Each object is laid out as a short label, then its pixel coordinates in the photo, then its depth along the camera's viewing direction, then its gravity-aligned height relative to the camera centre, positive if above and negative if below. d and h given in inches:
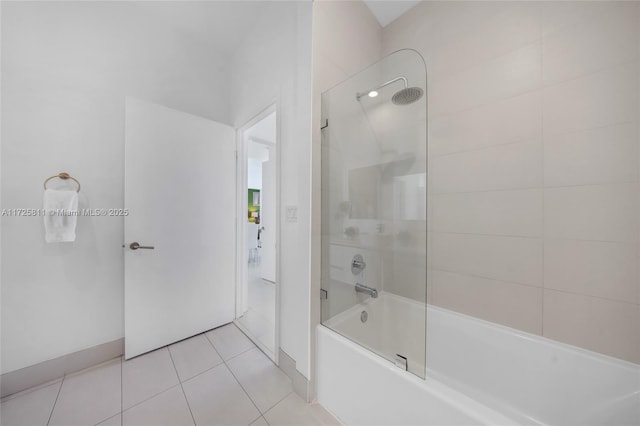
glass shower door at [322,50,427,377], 48.6 +2.3
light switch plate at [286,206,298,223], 55.3 -0.2
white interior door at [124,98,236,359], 64.6 -4.4
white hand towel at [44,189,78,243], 53.4 -1.0
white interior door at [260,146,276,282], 135.9 -4.2
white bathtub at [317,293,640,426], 34.1 -31.6
